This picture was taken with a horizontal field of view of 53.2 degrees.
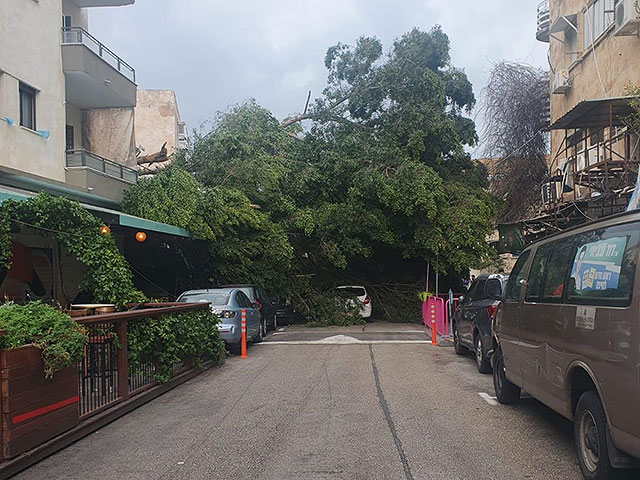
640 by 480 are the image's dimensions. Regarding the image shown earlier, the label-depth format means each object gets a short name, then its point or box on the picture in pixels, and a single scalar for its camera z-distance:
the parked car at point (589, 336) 4.54
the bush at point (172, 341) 9.59
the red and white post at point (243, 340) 14.56
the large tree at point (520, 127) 24.98
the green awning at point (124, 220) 12.00
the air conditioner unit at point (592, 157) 18.30
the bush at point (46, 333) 6.51
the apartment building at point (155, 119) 40.31
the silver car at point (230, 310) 14.84
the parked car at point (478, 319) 10.32
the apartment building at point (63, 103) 15.05
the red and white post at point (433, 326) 16.61
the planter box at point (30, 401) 5.99
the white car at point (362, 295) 23.80
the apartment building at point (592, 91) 14.02
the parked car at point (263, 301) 18.45
